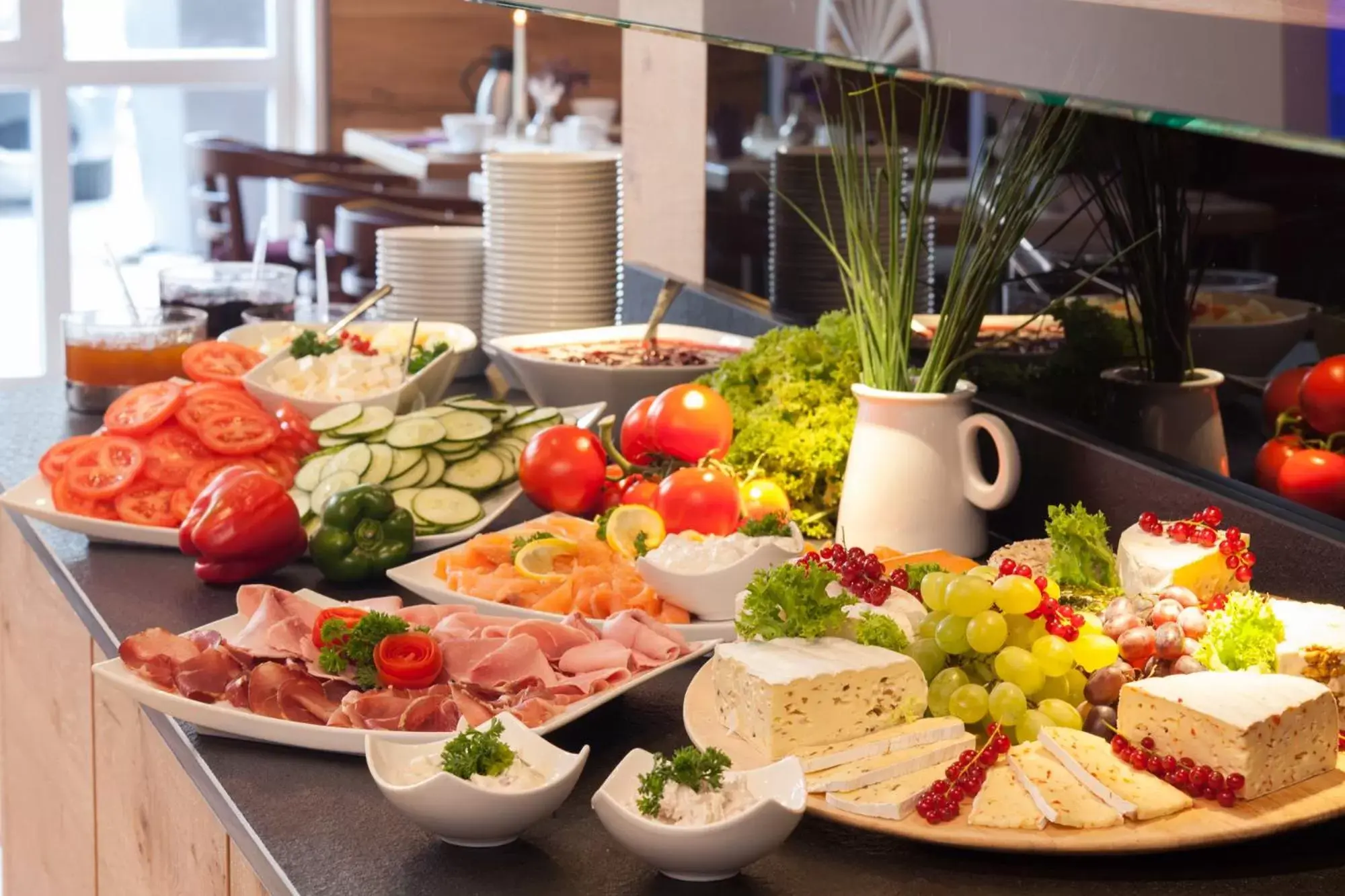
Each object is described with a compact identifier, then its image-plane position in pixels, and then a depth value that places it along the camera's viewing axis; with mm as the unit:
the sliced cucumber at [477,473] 2597
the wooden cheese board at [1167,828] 1918
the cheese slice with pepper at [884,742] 1996
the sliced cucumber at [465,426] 2624
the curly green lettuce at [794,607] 2058
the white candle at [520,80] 6367
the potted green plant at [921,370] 2373
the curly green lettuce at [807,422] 2535
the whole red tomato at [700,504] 2447
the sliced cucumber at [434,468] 2581
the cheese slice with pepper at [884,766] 1971
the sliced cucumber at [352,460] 2557
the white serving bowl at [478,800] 1922
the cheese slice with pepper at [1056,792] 1934
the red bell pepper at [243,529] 2402
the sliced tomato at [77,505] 2522
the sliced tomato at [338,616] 2135
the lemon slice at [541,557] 2366
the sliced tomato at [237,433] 2586
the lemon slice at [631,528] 2417
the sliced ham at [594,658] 2148
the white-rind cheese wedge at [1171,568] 2137
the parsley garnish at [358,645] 2112
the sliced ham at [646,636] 2177
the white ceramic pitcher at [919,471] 2399
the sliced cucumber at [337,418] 2646
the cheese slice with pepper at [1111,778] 1939
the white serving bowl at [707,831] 1883
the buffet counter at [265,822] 1937
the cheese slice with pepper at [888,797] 1945
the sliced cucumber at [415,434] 2589
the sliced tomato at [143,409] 2579
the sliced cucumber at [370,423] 2615
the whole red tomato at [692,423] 2554
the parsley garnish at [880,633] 2065
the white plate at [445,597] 2274
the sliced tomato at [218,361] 2829
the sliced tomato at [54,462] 2559
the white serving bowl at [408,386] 2762
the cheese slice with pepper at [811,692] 2002
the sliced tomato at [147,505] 2522
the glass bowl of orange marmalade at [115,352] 2975
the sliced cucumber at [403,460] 2568
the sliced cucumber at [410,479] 2562
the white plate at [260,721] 2070
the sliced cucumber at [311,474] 2574
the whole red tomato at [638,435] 2599
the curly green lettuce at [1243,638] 2029
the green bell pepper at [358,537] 2426
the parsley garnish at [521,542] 2393
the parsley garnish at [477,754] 1936
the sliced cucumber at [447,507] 2530
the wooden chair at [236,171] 6047
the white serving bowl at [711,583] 2288
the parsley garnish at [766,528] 2347
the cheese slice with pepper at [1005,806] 1937
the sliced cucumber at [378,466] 2552
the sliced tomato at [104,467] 2527
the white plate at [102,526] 2503
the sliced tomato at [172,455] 2564
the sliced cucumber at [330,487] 2527
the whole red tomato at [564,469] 2544
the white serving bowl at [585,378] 2844
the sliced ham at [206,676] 2110
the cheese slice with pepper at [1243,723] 1947
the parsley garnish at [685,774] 1899
